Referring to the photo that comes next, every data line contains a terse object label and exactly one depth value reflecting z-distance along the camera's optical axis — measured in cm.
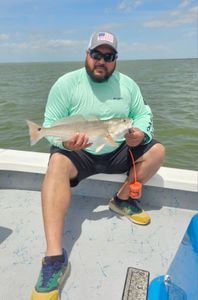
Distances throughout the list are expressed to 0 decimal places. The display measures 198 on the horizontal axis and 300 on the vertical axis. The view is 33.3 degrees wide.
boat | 198
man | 260
